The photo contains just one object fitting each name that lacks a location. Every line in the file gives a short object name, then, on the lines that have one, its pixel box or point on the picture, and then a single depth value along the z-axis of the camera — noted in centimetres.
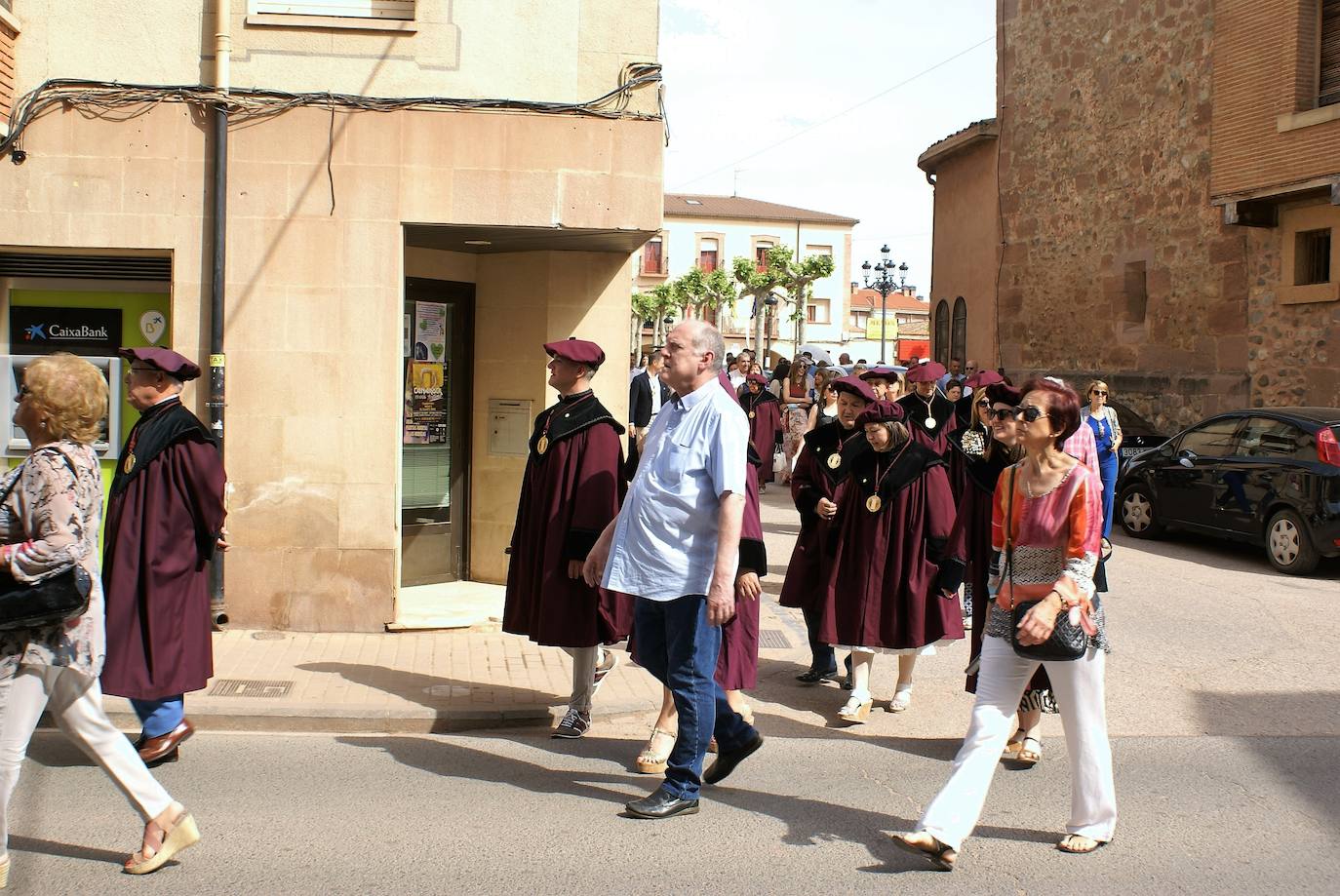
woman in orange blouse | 471
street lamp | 4153
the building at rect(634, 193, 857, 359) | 8212
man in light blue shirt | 512
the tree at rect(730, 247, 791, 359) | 6536
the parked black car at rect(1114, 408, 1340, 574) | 1234
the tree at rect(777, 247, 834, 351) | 6525
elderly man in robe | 577
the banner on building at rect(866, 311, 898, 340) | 8338
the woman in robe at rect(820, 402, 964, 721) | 689
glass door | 1035
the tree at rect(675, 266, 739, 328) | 7419
